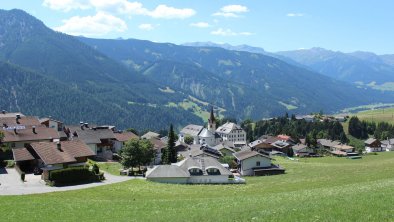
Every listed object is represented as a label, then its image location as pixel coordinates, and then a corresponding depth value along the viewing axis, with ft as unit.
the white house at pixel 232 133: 590.14
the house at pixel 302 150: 485.56
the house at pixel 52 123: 325.83
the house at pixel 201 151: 337.82
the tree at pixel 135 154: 231.91
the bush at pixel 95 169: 193.84
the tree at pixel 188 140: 538.47
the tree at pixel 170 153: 289.94
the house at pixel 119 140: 334.65
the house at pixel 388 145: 551.67
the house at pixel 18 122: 269.11
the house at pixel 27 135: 245.04
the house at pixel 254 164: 292.43
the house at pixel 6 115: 341.93
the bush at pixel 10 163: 210.42
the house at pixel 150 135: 511.81
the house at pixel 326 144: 537.65
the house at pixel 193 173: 209.51
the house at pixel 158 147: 314.74
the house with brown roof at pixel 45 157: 202.39
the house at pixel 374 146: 554.46
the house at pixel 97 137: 299.17
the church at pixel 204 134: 534.37
